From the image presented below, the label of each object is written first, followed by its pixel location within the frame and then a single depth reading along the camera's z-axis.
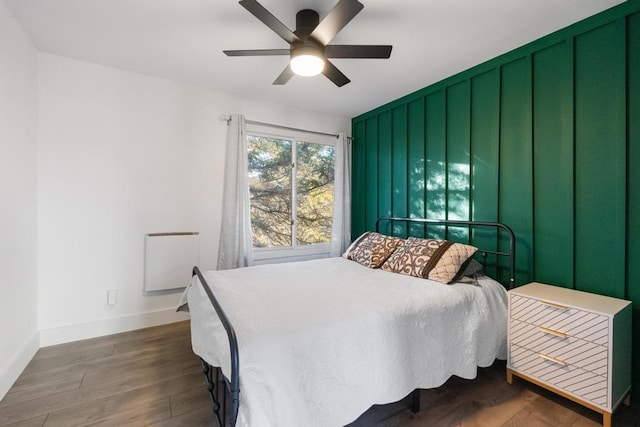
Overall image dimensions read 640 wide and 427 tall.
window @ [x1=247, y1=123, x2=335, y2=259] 3.52
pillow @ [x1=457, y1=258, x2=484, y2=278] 2.23
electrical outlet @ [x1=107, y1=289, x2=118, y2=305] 2.73
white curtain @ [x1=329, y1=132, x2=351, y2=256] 3.93
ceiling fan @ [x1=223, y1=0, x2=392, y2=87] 1.60
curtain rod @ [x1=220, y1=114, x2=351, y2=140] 3.23
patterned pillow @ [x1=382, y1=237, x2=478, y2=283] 2.20
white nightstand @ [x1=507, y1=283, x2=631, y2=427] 1.57
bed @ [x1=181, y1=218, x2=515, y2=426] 1.18
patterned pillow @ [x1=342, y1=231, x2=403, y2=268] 2.75
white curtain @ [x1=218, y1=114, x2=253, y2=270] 3.18
